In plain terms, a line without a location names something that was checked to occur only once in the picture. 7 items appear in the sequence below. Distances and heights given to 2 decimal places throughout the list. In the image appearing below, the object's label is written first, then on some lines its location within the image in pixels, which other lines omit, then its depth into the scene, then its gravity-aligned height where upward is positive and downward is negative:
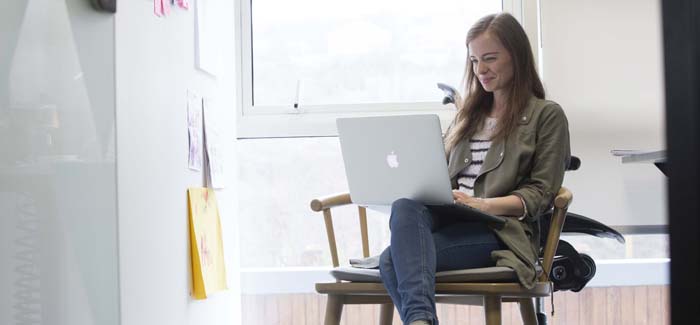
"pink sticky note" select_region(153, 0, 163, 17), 4.07 +0.48
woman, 3.99 +0.01
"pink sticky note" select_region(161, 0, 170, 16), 4.18 +0.50
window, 5.49 +0.56
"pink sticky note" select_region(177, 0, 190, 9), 4.36 +0.55
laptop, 4.07 +0.06
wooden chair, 3.99 -0.28
